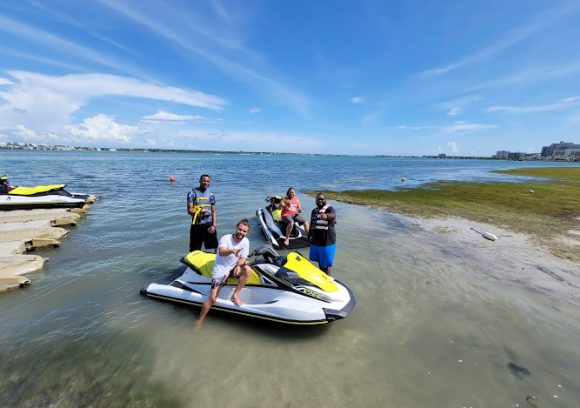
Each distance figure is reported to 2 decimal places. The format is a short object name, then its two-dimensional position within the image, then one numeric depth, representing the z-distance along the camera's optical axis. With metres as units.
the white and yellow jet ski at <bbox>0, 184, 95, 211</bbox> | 13.14
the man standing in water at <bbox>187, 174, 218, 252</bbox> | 6.99
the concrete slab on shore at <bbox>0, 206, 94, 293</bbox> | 6.82
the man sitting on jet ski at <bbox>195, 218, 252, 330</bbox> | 5.20
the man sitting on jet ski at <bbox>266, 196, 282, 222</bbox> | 10.79
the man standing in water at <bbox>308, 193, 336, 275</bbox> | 6.18
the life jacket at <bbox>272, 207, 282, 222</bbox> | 10.70
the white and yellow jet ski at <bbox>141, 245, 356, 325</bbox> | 4.83
